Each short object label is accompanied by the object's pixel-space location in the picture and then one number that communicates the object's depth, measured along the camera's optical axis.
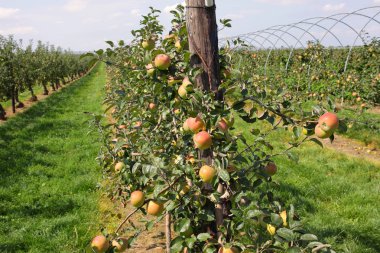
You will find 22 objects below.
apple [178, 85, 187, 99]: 1.86
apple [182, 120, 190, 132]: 1.82
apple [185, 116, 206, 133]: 1.72
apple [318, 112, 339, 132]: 1.63
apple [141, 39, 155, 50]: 2.29
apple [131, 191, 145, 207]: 1.95
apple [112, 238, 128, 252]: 1.87
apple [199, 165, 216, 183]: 1.72
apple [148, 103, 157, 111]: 2.47
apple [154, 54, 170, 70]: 1.90
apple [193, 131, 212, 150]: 1.66
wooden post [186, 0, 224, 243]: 1.83
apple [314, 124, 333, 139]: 1.66
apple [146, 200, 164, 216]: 1.90
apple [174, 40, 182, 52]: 2.09
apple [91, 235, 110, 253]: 1.80
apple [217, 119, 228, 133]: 1.74
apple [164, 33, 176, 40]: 2.29
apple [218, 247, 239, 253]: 1.62
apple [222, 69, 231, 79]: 2.12
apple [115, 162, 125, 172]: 2.64
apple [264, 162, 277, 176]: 2.03
